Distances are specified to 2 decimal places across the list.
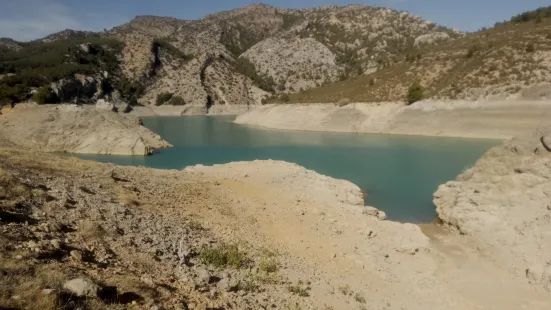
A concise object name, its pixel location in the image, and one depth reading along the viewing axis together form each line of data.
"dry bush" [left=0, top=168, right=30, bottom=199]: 9.55
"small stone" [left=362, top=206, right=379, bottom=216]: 18.72
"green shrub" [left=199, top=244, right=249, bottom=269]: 9.93
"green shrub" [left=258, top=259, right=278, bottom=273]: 10.51
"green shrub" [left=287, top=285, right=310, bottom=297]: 9.61
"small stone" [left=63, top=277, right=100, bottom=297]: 5.99
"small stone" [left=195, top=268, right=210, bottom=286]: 8.50
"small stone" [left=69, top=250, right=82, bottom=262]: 7.54
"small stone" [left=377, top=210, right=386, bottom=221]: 18.87
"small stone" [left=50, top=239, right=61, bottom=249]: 7.59
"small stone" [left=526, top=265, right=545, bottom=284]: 13.01
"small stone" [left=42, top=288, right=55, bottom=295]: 5.48
